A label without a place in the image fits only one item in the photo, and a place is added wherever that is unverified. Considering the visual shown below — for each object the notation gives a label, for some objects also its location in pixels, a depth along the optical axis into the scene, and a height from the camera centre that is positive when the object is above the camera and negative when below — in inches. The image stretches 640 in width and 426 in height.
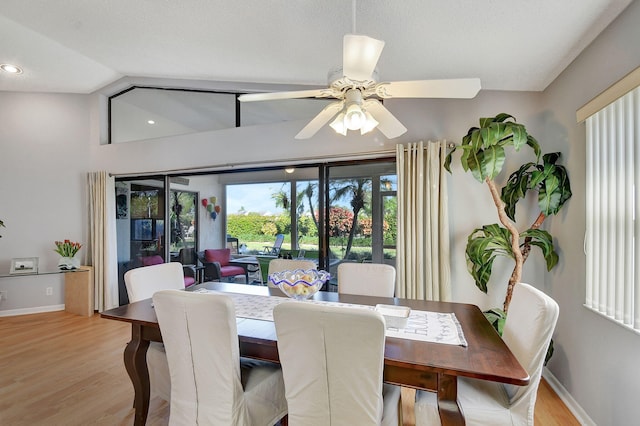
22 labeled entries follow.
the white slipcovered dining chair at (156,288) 77.1 -23.3
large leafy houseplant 86.6 +5.9
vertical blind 66.1 +0.2
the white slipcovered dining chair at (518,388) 53.9 -34.0
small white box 64.2 -23.0
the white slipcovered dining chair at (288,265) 108.0 -18.5
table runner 60.4 -24.0
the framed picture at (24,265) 166.6 -28.2
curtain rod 128.6 +22.4
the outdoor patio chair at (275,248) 176.0 -20.8
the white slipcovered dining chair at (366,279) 95.1 -21.0
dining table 49.7 -24.3
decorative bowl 78.4 -17.7
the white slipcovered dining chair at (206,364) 57.5 -29.4
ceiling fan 55.8 +26.2
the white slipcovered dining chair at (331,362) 48.8 -24.5
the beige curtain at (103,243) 178.5 -17.5
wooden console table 174.9 -44.3
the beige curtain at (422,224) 114.4 -4.6
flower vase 172.1 -28.0
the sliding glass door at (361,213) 132.7 -0.7
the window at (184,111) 145.4 +51.2
